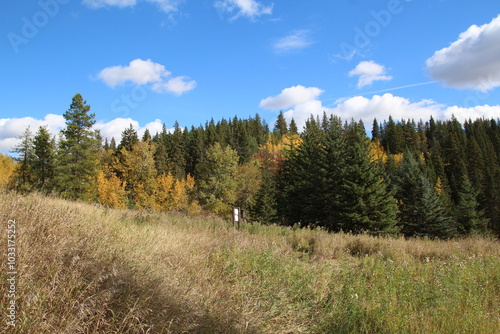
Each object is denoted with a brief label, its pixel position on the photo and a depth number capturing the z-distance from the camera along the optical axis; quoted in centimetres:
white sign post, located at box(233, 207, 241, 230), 935
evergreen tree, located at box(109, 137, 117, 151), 10262
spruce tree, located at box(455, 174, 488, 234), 4009
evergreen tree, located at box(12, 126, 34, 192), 3097
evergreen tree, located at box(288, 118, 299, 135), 11438
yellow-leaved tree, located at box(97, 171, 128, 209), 3113
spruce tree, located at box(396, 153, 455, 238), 3180
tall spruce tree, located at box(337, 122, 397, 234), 2233
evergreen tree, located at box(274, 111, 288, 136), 11494
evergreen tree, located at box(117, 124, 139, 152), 4694
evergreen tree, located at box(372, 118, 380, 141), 10666
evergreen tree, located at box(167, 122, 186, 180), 5638
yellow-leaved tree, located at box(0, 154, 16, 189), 3747
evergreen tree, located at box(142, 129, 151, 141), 6034
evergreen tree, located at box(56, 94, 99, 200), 2619
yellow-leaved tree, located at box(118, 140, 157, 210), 3844
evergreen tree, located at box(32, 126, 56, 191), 2939
